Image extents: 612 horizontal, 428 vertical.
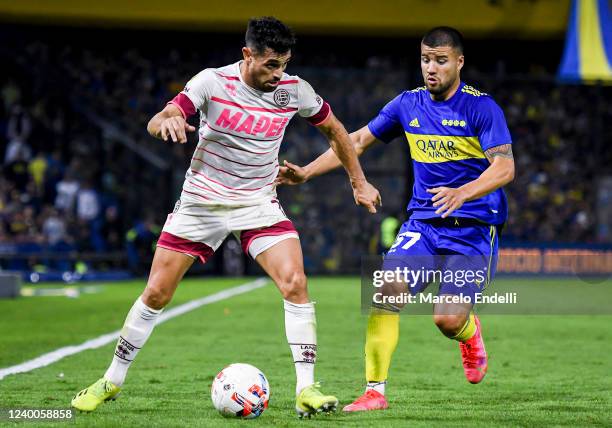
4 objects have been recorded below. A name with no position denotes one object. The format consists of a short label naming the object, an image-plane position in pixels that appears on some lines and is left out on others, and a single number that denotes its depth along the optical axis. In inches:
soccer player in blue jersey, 525.0
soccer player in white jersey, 494.0
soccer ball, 477.7
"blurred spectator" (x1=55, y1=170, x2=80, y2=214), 1911.9
